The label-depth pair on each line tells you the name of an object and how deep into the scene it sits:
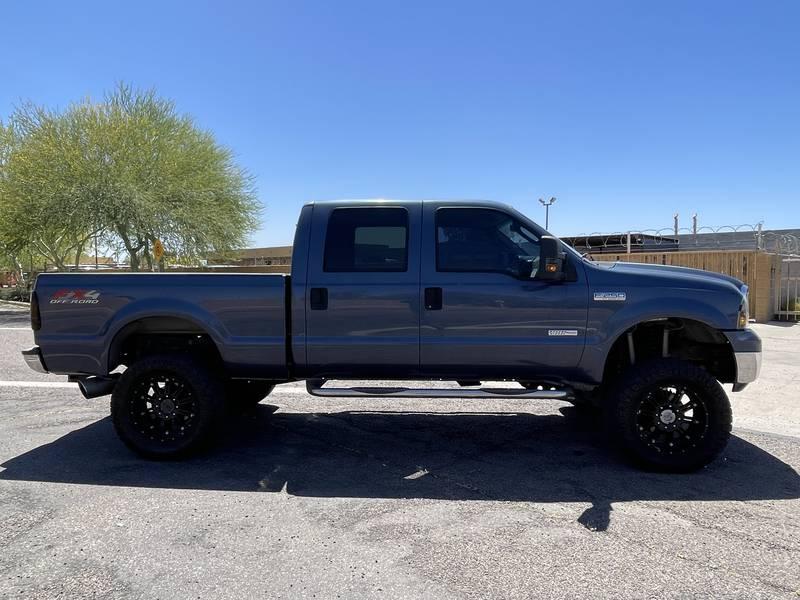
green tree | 22.11
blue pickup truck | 4.80
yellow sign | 21.16
